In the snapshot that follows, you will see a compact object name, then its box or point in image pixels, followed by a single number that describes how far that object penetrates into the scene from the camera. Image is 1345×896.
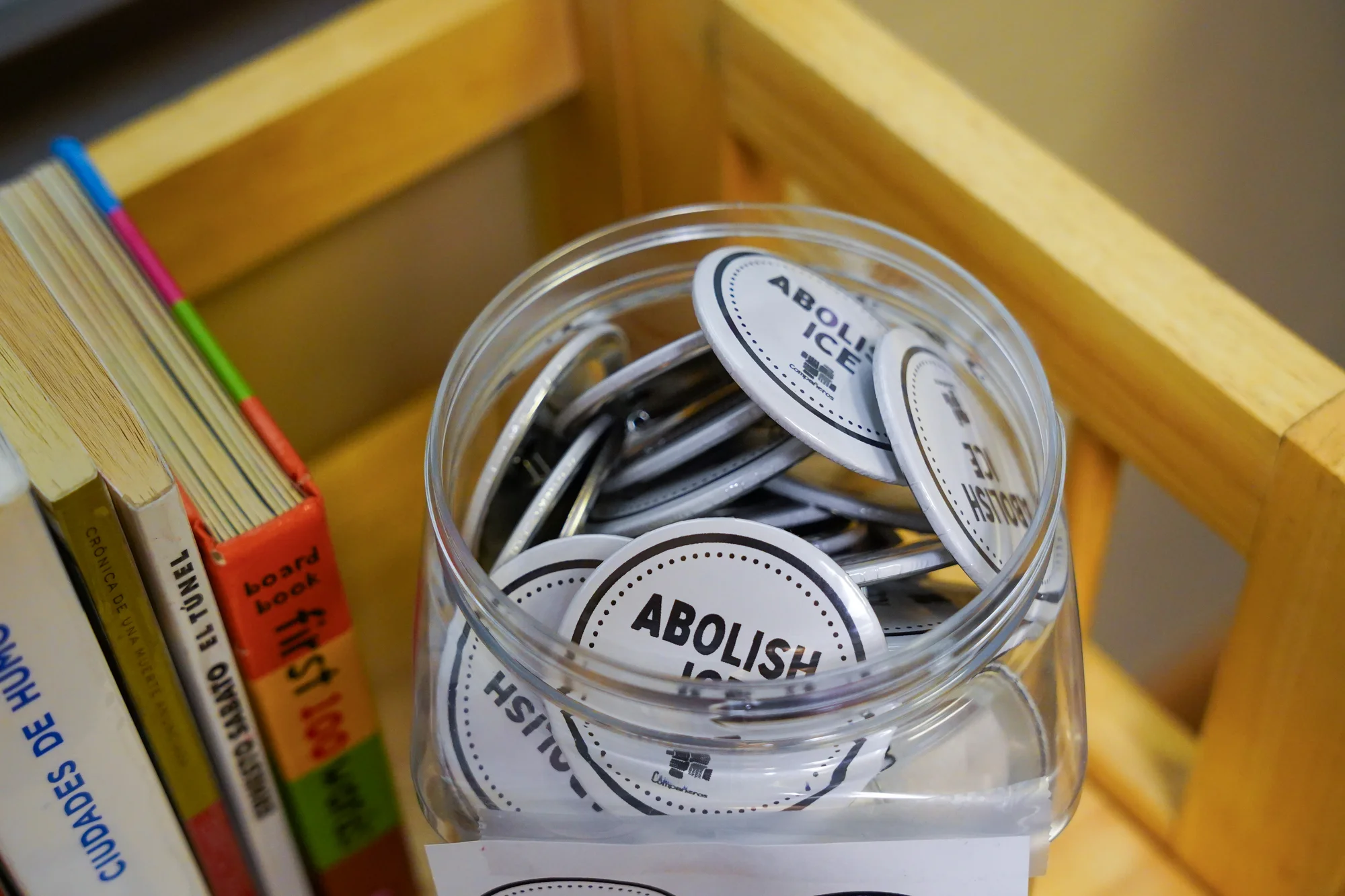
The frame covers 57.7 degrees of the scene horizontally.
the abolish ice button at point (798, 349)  0.39
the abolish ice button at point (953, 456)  0.38
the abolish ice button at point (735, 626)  0.37
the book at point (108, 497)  0.35
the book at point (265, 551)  0.41
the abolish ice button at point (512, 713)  0.40
